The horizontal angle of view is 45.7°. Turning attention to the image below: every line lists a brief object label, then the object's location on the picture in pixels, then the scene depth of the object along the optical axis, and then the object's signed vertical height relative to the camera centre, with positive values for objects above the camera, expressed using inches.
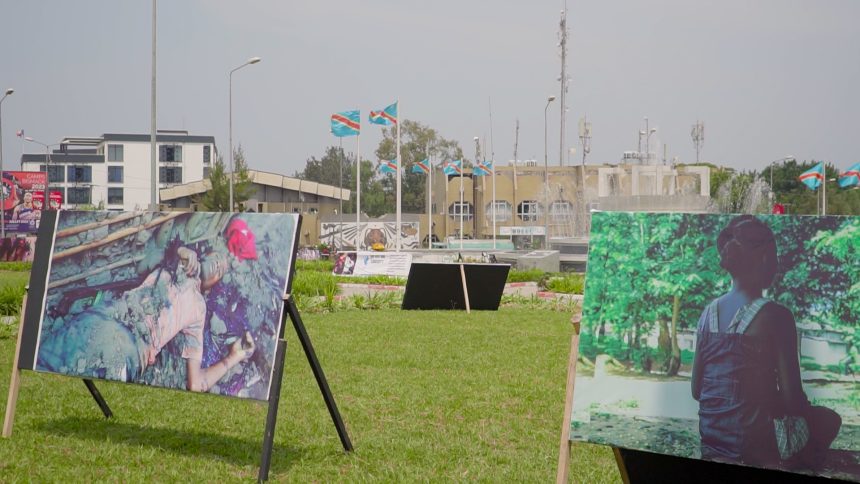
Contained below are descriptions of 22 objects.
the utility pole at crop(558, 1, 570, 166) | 3649.1 +616.6
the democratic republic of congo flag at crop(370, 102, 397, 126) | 1646.8 +196.4
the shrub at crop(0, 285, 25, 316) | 748.6 -50.0
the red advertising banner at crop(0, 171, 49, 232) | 2623.0 +76.8
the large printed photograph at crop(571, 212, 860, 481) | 189.2 -19.4
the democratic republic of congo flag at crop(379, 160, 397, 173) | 2182.7 +153.0
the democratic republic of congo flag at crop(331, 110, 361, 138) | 1627.7 +181.0
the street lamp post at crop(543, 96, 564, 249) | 2321.9 +174.1
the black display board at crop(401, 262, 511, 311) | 833.5 -39.2
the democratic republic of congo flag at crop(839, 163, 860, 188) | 2058.3 +131.3
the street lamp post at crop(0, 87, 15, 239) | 2284.1 +60.6
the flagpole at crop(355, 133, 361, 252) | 1750.2 +66.1
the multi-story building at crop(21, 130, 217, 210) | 3804.1 +257.2
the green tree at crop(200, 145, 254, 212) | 2694.4 +120.9
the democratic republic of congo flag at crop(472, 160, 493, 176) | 2797.7 +188.5
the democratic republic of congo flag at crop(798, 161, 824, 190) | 2265.0 +141.1
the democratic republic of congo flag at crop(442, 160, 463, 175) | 2748.5 +189.4
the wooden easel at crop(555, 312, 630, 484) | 207.9 -37.5
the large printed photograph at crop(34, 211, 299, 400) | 276.4 -18.7
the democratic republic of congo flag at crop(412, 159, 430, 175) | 2352.5 +165.9
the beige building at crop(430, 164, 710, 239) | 3395.7 +139.1
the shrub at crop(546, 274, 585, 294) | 1079.0 -49.3
